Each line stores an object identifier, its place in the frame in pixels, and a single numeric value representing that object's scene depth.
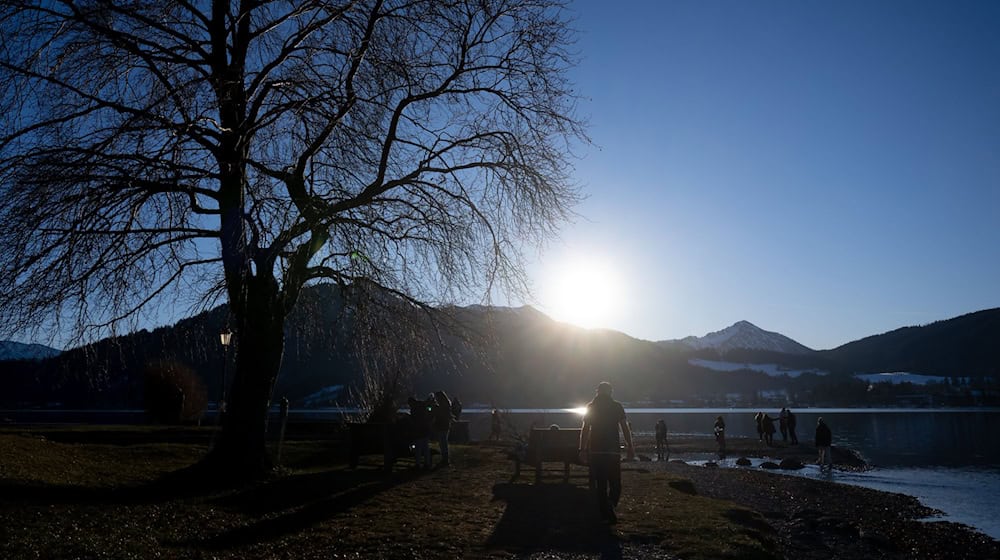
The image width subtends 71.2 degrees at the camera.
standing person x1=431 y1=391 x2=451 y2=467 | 16.80
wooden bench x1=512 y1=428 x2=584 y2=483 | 14.79
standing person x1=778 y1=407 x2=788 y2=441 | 45.82
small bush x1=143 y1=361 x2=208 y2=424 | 41.44
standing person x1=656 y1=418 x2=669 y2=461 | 37.12
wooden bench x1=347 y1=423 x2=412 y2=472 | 16.23
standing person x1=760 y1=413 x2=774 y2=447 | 45.47
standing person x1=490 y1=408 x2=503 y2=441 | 37.97
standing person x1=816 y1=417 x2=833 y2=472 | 29.62
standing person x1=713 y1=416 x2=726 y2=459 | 40.24
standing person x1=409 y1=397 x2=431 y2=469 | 16.23
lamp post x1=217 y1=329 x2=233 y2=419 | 17.96
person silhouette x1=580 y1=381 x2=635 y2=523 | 10.85
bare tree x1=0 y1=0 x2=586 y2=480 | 10.48
